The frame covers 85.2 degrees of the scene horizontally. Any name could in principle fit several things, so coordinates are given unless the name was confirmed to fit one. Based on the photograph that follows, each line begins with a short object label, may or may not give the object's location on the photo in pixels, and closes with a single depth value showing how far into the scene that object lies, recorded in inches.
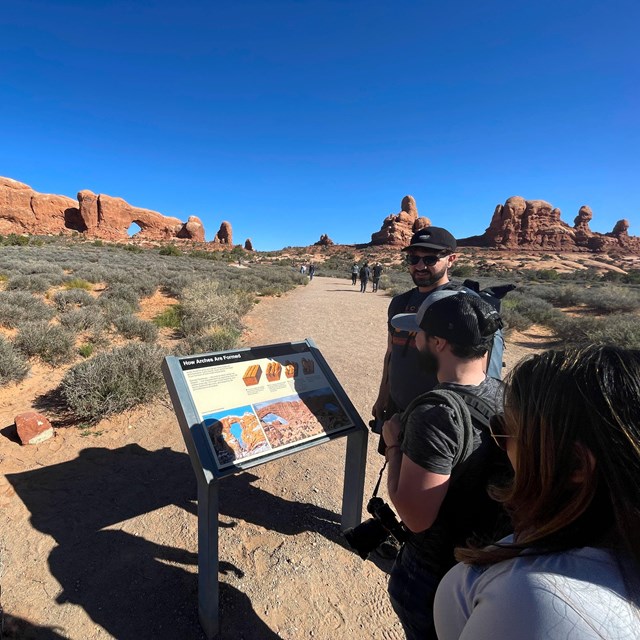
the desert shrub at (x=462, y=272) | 1254.9
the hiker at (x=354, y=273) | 858.8
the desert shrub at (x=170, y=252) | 1386.9
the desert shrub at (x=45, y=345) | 210.4
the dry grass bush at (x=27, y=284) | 365.1
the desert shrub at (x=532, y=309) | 439.0
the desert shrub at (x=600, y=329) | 306.5
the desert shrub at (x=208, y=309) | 296.9
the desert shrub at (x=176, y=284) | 460.4
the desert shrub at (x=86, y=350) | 223.5
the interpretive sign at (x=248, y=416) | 71.5
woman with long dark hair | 21.9
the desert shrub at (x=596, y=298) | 494.3
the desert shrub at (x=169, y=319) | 315.4
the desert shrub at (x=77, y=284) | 407.3
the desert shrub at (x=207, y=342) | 236.7
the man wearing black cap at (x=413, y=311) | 86.4
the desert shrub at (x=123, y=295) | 355.8
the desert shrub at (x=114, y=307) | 297.7
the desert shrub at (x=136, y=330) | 267.3
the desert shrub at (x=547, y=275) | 1272.1
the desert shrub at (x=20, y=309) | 251.4
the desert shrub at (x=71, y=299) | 321.4
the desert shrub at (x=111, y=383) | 155.7
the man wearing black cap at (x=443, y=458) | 45.8
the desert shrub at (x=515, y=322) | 405.7
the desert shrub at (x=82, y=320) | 258.2
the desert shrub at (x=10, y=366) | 177.0
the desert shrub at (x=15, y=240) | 1131.4
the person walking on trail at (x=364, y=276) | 718.5
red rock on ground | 136.8
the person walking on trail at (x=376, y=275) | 732.0
